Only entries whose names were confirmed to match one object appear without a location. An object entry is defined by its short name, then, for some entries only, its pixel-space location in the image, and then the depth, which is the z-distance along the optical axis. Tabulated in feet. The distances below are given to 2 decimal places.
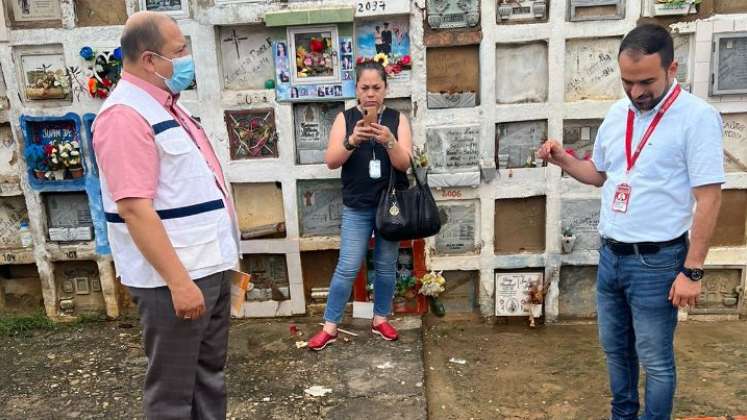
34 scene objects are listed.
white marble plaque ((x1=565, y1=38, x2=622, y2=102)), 12.30
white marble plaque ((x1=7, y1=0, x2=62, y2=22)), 12.51
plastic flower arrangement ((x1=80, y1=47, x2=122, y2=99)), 12.42
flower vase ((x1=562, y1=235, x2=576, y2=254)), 12.90
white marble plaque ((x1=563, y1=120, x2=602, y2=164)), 12.69
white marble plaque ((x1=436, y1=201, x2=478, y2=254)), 13.12
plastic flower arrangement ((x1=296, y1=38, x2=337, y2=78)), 12.34
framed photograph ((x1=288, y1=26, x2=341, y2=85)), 12.28
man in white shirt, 7.42
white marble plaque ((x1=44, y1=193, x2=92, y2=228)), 13.48
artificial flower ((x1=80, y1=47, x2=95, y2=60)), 12.37
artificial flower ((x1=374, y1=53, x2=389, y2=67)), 12.19
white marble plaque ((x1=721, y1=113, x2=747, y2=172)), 12.48
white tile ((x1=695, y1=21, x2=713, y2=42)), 11.89
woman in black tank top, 11.07
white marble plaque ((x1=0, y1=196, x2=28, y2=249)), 13.58
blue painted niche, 12.87
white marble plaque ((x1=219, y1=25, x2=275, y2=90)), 12.55
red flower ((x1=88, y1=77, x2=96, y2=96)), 12.50
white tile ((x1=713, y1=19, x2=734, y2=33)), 11.84
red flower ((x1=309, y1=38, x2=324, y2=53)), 12.28
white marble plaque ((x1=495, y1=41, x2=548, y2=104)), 12.42
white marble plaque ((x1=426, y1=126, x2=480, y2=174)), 12.64
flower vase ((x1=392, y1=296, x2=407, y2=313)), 13.51
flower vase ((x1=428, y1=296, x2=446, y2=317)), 13.47
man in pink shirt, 6.88
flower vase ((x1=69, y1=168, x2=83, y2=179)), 13.02
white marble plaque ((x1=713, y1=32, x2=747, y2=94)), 11.87
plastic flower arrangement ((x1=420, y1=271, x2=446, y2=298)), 13.17
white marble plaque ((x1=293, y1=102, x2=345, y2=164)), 12.87
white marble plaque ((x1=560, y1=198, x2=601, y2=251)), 12.88
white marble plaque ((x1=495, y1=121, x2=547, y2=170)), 12.76
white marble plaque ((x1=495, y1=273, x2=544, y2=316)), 13.30
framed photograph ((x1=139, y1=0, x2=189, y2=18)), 12.32
